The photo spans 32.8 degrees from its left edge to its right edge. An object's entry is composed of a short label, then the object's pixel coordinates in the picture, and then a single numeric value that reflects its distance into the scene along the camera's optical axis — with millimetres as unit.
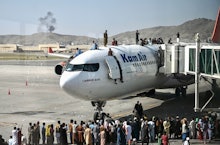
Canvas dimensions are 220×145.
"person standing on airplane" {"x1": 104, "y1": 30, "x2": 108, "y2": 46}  23977
